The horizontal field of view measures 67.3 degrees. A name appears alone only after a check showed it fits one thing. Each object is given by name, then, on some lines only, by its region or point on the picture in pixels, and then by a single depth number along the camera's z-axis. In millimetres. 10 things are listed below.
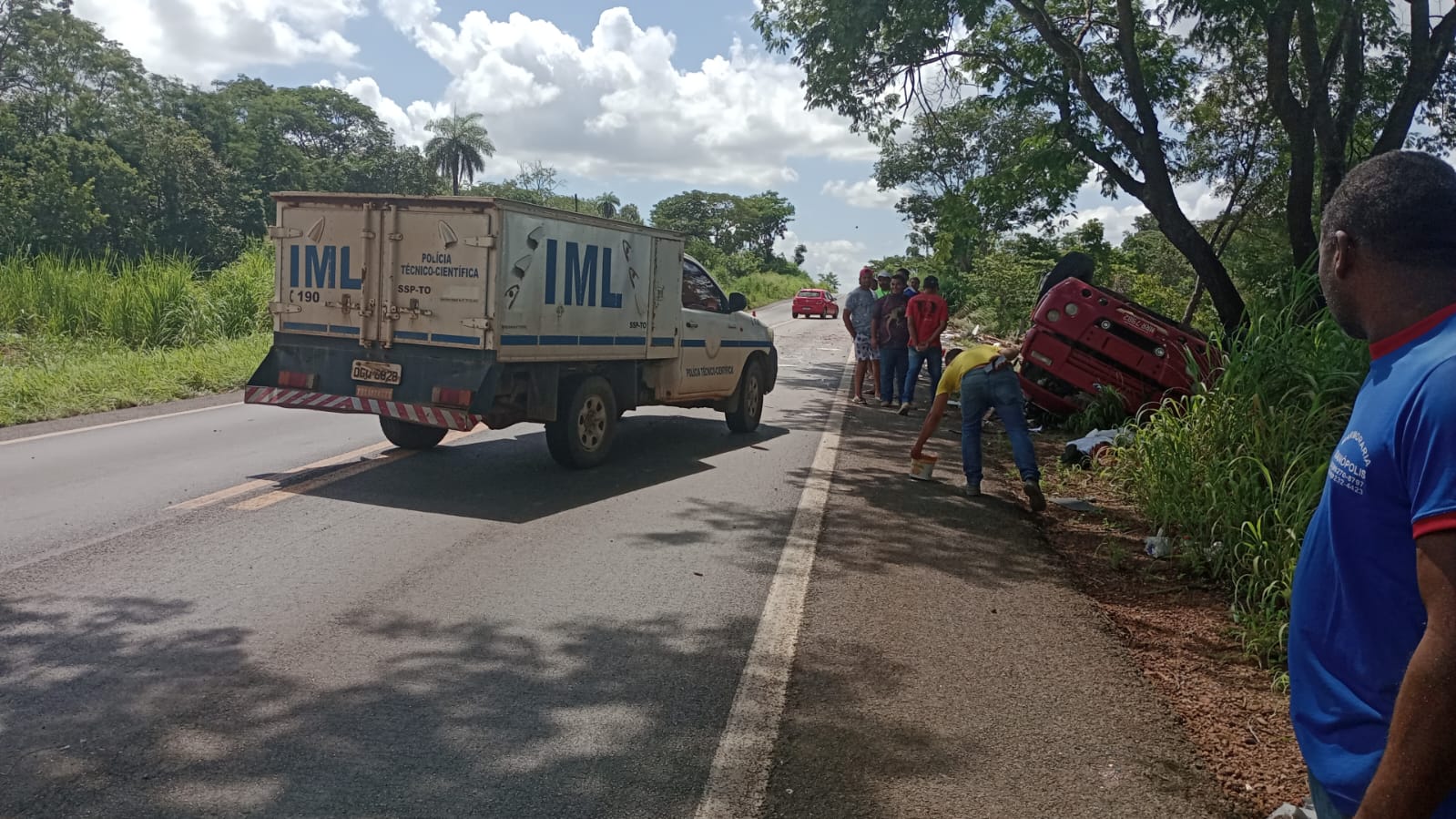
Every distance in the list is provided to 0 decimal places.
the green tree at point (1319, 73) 11578
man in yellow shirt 8992
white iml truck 8258
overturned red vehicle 11781
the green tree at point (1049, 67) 13203
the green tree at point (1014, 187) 14648
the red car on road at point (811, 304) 50531
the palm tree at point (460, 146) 63688
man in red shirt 14195
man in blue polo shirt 1588
